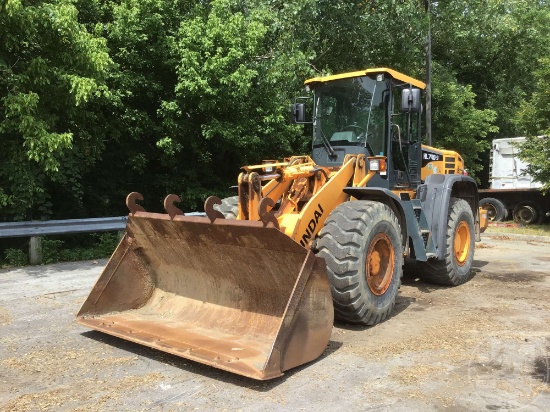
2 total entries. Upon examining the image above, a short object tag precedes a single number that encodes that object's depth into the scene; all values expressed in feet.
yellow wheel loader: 15.58
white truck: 64.59
